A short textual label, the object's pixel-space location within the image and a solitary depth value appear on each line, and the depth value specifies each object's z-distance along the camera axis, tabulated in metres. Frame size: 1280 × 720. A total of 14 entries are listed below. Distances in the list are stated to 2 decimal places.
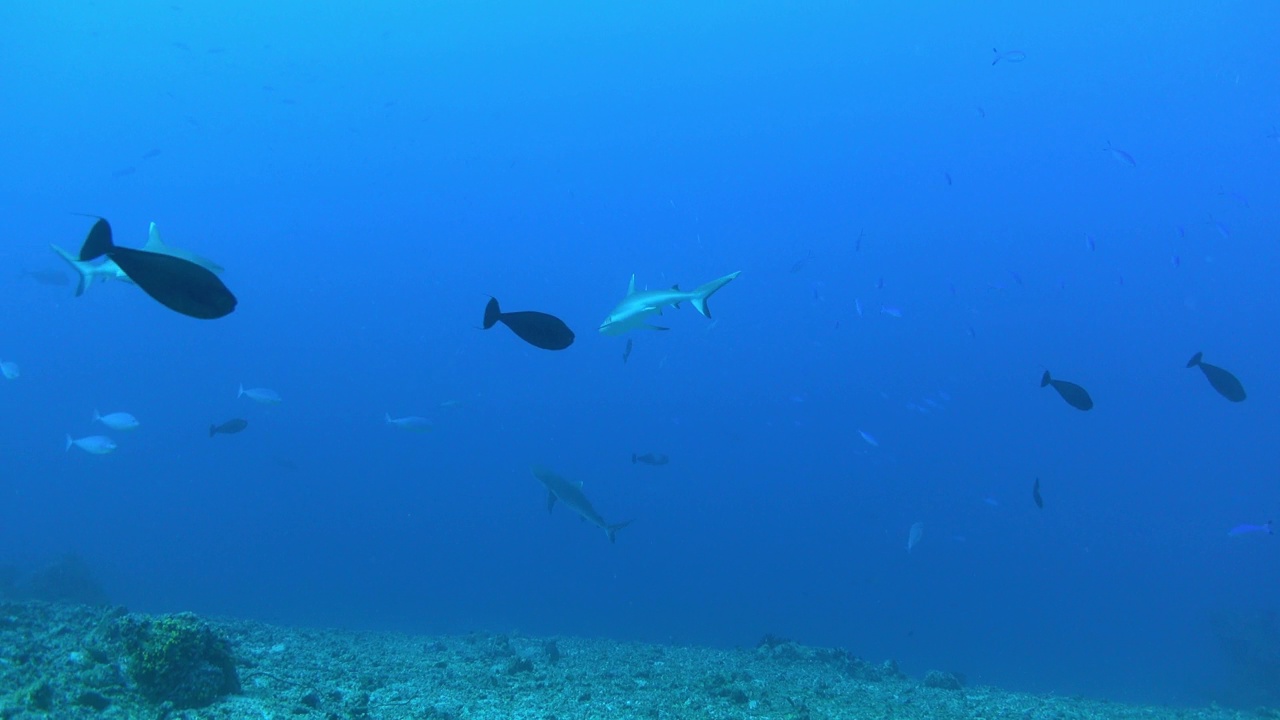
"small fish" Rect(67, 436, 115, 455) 15.12
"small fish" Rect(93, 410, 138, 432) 15.57
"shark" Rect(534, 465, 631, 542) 10.23
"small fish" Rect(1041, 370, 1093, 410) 8.53
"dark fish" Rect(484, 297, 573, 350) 4.27
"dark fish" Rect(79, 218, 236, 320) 2.46
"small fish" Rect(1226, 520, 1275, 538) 12.82
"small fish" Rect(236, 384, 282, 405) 16.97
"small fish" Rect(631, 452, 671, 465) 17.23
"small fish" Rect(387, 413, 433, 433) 18.80
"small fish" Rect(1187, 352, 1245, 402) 8.21
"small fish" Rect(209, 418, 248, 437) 14.44
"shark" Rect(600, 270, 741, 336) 6.74
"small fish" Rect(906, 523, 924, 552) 15.40
